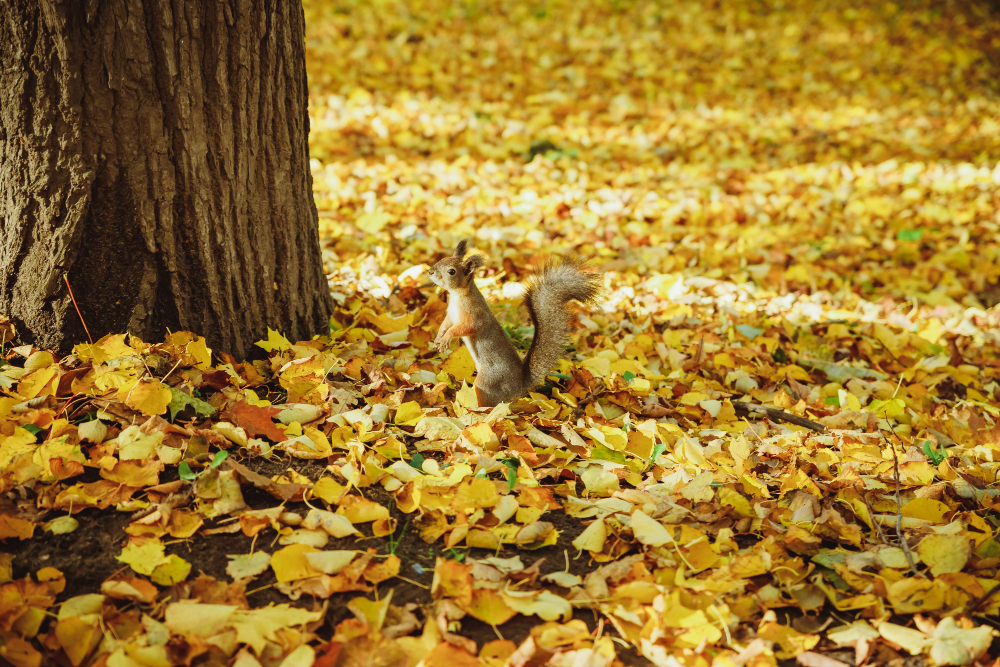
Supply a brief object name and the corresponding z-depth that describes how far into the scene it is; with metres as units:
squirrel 2.59
